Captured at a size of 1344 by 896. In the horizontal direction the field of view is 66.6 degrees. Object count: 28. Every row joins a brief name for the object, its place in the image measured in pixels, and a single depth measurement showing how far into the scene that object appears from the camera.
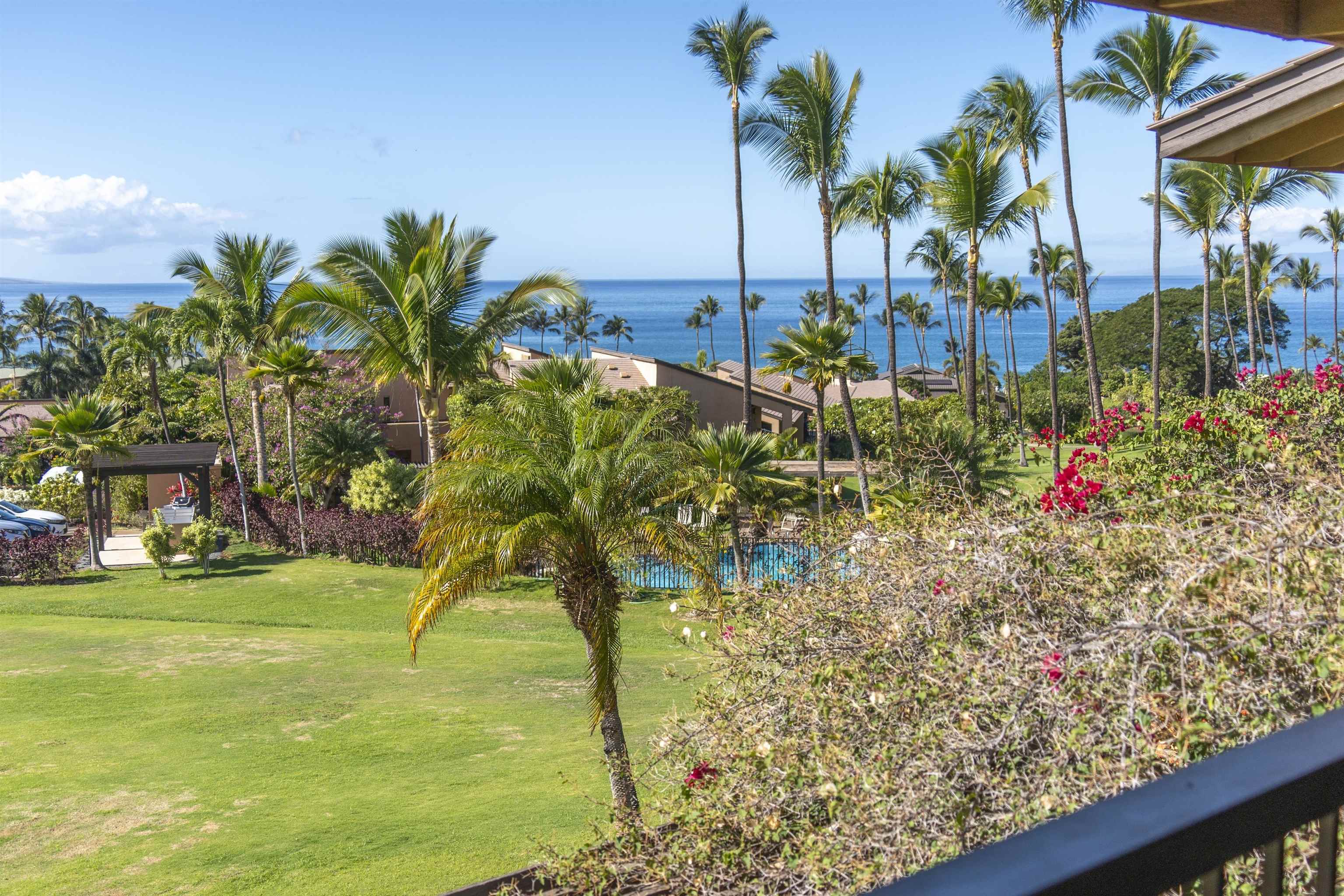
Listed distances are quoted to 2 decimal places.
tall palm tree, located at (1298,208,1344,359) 64.56
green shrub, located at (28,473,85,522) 30.83
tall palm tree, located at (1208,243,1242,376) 62.84
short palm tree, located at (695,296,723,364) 130.75
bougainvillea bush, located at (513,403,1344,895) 4.44
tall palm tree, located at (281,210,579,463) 22.72
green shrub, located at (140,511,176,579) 24.39
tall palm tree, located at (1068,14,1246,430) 29.70
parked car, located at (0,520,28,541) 27.67
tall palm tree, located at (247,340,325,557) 28.59
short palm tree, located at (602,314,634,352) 129.61
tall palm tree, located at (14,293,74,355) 92.25
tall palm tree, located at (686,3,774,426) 34.50
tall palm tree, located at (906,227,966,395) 49.47
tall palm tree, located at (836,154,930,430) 32.62
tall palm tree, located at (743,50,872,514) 30.12
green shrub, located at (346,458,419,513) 27.73
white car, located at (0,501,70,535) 29.52
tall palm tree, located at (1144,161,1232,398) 35.62
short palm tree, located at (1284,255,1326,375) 77.75
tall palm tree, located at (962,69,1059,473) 34.91
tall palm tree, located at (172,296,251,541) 31.06
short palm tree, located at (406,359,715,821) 11.69
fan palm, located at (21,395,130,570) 25.39
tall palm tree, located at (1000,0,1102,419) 30.77
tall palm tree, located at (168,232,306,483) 32.00
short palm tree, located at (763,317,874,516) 24.91
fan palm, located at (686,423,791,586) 22.50
